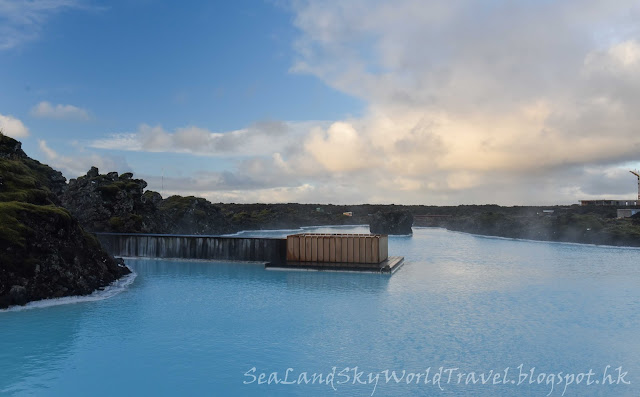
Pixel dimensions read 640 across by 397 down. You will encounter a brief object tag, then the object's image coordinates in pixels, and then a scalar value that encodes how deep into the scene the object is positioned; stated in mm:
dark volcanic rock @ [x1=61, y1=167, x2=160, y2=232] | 59531
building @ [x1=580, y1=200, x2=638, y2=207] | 180150
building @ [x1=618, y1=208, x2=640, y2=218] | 127562
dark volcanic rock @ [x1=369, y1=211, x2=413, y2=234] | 114438
